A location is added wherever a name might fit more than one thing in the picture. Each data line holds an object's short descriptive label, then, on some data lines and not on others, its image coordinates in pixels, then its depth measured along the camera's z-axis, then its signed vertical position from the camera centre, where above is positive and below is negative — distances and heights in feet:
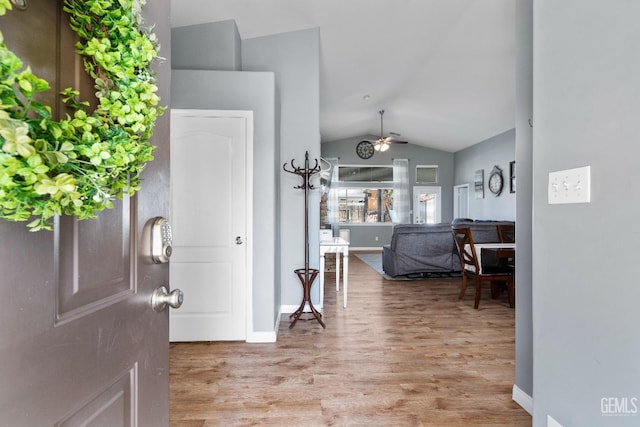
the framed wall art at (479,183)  27.59 +2.63
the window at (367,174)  32.68 +4.02
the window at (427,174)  32.94 +4.05
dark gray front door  1.47 -0.54
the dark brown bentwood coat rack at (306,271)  10.50 -2.00
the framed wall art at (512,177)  23.39 +2.72
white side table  11.98 -1.40
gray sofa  17.26 -2.05
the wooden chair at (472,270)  12.21 -2.25
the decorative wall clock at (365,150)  31.96 +6.32
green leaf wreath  1.26 +0.41
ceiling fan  31.86 +6.42
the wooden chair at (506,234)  14.65 -0.94
